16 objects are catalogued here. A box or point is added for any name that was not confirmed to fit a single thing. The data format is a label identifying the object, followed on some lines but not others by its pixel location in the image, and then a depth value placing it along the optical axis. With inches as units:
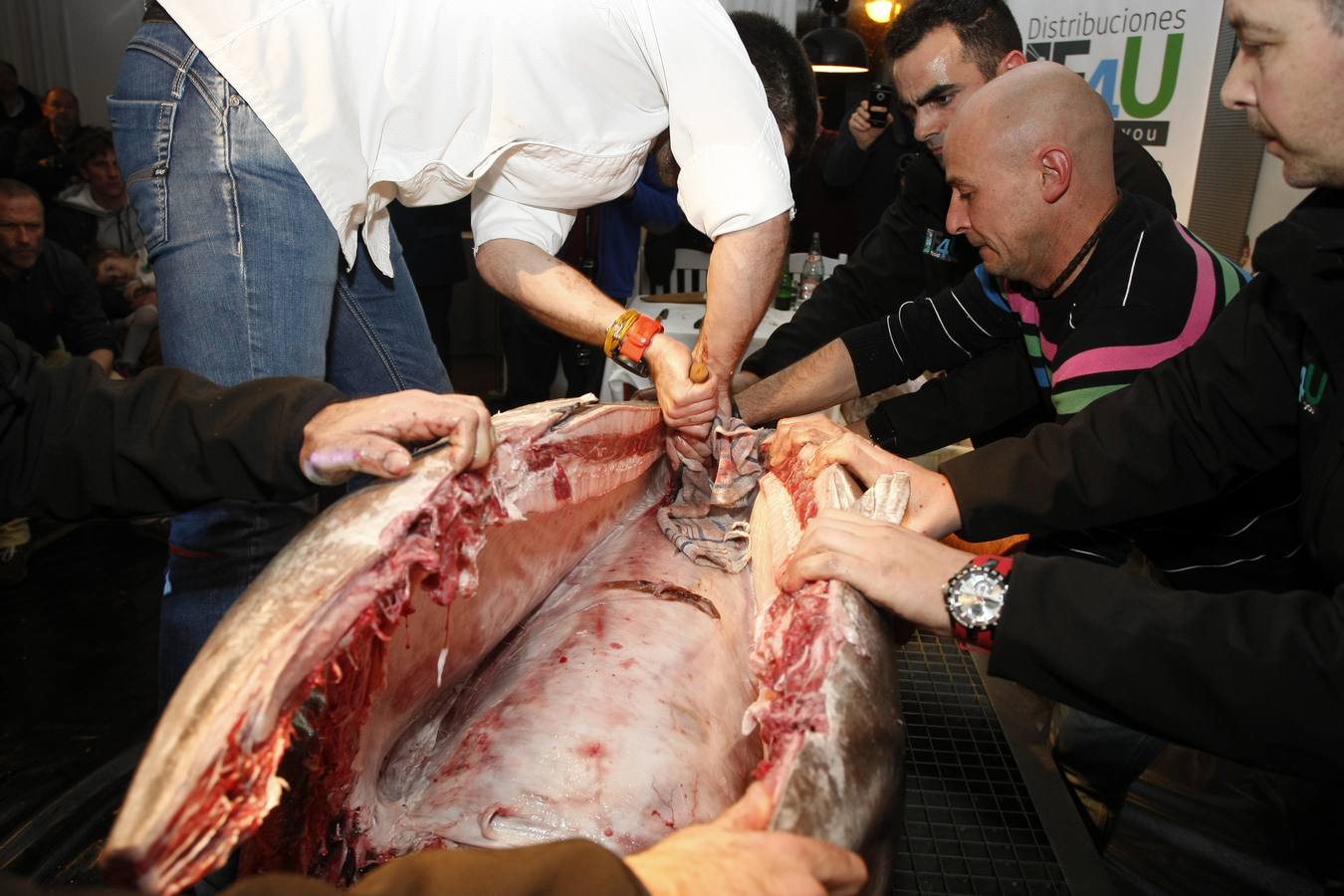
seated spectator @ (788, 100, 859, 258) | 274.4
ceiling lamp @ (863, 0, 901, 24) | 261.1
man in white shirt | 63.2
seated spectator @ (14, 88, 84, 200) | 228.3
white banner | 168.6
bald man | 75.1
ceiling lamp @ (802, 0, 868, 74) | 227.0
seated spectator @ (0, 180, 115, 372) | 168.2
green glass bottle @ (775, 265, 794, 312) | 182.1
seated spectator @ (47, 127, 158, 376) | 216.7
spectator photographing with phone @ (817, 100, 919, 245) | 204.7
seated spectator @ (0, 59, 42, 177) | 250.1
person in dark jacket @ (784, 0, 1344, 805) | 43.7
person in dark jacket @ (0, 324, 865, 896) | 46.9
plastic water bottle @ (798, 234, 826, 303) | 181.7
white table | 152.5
